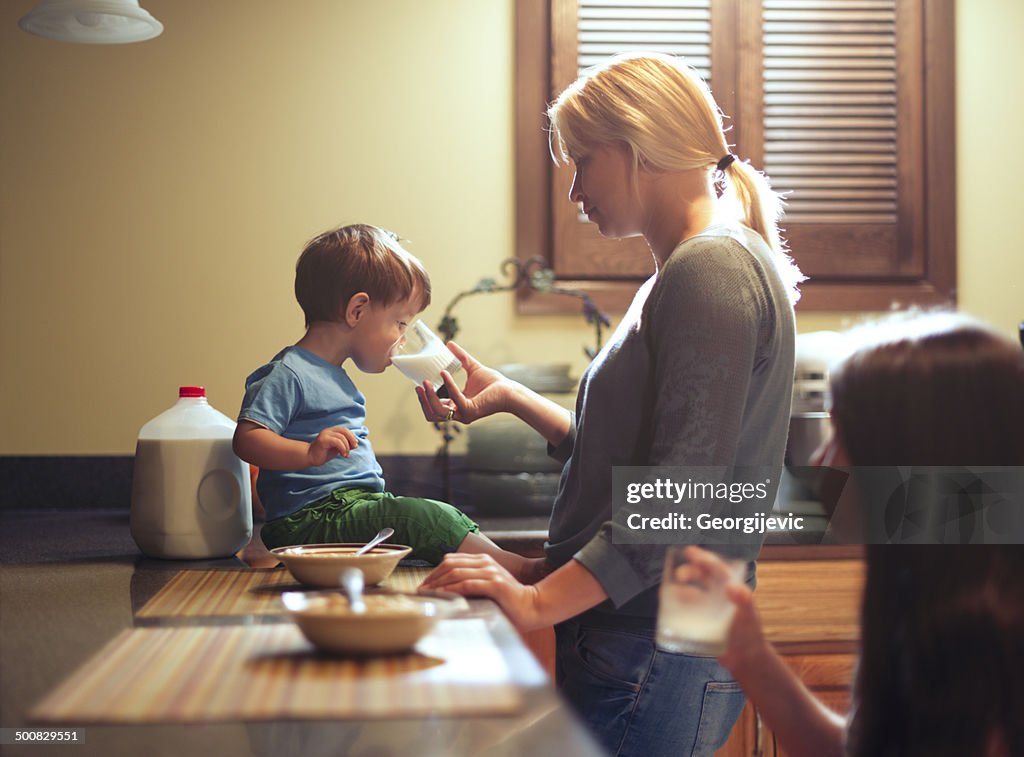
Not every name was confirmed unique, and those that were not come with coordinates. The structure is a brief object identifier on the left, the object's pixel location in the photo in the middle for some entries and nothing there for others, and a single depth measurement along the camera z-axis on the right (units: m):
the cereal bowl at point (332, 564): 1.05
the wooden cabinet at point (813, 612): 1.92
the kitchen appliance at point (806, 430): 2.04
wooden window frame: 2.37
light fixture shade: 1.84
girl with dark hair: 0.83
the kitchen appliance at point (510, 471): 2.07
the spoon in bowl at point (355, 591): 0.85
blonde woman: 1.05
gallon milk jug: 1.38
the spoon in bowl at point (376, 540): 1.12
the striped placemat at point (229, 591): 0.98
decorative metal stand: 2.25
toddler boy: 1.30
